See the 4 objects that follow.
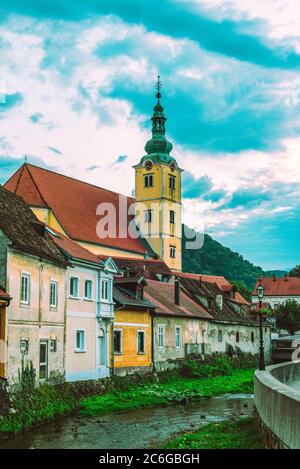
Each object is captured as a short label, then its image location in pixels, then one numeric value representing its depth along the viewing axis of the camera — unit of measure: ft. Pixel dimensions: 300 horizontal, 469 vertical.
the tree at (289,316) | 286.66
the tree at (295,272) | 445.17
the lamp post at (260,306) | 91.88
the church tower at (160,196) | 275.39
